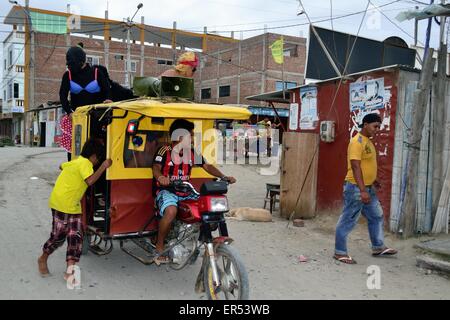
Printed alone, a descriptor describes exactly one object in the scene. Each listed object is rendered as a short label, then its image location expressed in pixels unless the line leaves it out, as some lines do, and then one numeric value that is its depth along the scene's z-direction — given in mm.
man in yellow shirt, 5371
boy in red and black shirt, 4422
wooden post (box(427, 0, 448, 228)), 6637
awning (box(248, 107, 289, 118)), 24548
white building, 39312
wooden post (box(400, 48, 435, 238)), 6223
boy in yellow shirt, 4551
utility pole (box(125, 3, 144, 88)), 27195
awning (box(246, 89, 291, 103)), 9648
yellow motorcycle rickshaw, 3904
